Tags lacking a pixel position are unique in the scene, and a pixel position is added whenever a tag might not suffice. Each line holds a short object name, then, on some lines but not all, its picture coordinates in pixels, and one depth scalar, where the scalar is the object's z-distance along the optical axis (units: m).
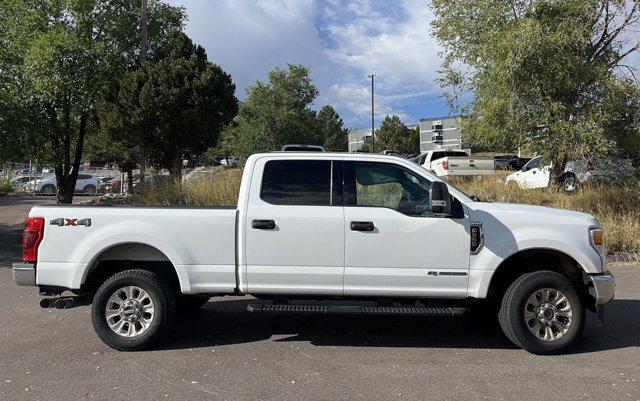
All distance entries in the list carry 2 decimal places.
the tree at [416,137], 88.59
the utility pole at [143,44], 14.53
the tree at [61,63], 12.55
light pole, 52.03
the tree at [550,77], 10.83
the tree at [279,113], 34.97
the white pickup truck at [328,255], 5.16
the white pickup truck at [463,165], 20.92
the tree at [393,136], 61.34
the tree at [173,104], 14.53
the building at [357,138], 77.09
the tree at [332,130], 54.95
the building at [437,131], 89.75
